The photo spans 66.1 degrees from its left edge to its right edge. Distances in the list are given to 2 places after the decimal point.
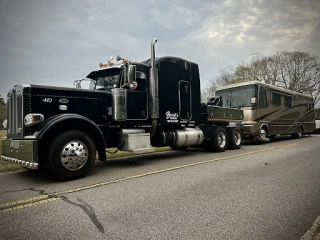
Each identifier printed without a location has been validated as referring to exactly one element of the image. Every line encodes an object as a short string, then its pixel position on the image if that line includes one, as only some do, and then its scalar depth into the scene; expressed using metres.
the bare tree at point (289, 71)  36.81
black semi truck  5.36
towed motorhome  13.84
